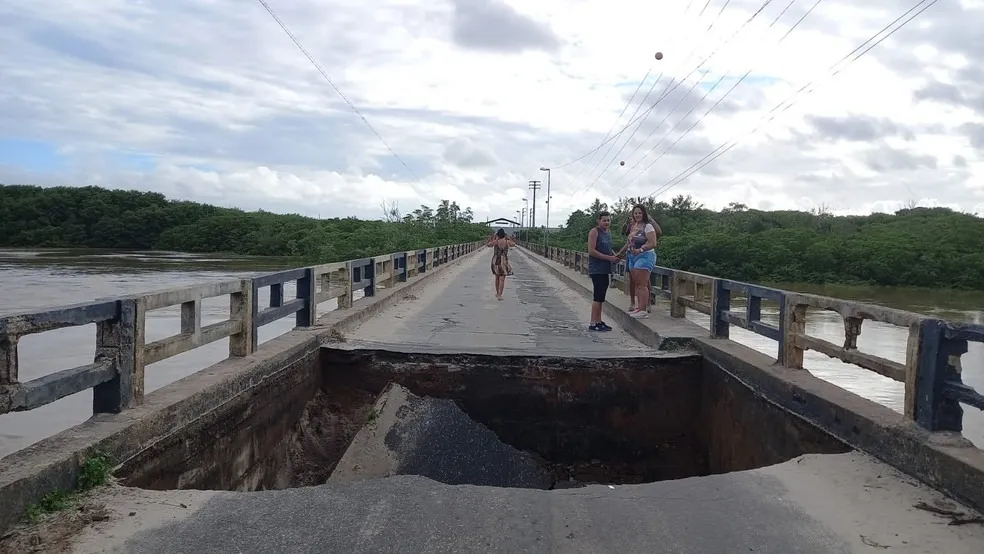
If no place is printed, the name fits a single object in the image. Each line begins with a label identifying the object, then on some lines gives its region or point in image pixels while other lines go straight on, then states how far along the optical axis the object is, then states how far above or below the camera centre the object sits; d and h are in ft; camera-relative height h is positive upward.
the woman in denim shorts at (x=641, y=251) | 33.24 -0.40
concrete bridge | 11.71 -4.54
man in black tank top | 32.71 -0.70
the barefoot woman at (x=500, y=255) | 53.16 -1.27
